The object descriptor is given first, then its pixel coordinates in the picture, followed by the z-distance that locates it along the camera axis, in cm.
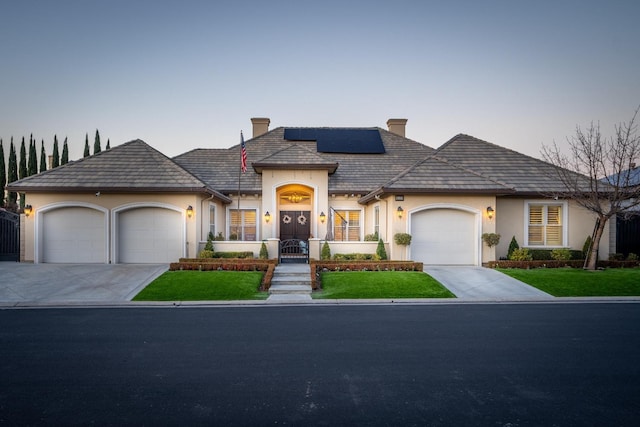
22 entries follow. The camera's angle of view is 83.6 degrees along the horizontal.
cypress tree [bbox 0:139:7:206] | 4034
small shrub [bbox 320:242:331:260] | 1630
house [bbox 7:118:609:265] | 1650
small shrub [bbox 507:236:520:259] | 1675
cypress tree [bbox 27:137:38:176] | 4109
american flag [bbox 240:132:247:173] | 1830
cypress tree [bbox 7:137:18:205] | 4062
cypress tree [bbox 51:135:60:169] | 4091
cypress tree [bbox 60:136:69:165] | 4141
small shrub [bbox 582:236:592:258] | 1698
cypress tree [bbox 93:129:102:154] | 4241
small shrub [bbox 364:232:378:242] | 1794
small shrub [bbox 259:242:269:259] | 1642
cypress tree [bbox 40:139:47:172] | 4234
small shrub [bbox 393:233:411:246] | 1586
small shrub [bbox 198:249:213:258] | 1574
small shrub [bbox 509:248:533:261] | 1617
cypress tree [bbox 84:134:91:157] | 4253
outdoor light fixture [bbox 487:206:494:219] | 1650
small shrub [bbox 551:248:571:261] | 1658
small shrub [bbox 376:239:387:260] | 1597
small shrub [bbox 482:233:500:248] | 1608
